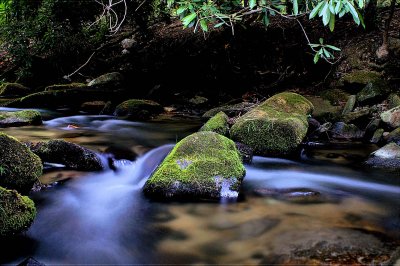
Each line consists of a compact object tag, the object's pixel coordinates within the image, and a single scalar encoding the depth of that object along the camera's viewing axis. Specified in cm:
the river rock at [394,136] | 567
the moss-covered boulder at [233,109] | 754
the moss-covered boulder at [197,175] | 378
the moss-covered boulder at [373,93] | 725
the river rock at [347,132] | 644
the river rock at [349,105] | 713
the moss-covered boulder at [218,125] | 578
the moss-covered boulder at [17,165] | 324
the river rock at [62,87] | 1000
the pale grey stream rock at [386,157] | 496
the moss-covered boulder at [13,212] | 267
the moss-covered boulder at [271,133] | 537
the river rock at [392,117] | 609
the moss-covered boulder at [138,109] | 823
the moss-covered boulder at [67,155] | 448
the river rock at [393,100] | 678
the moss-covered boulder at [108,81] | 1048
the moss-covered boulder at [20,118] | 668
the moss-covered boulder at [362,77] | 777
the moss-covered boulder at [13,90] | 1035
